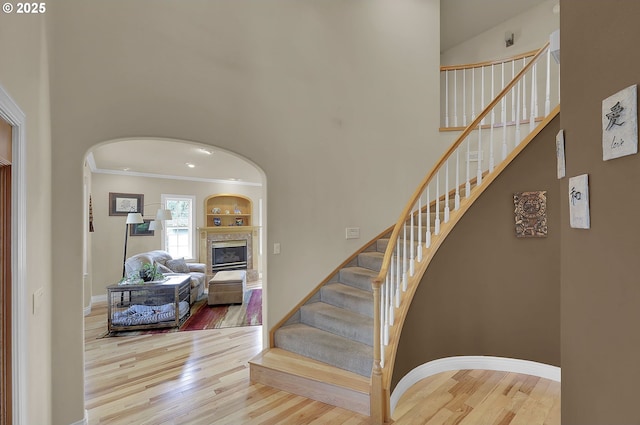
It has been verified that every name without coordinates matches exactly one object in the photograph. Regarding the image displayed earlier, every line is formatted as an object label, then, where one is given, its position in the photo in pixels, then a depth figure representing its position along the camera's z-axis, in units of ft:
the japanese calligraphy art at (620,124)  2.62
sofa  16.78
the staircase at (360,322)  7.63
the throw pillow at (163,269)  17.64
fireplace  25.25
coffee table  13.52
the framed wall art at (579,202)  3.24
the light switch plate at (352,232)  12.38
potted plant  14.33
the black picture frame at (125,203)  19.97
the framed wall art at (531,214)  8.95
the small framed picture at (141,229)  20.70
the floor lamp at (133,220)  17.78
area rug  13.78
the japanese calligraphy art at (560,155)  3.83
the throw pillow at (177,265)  19.30
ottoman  16.85
